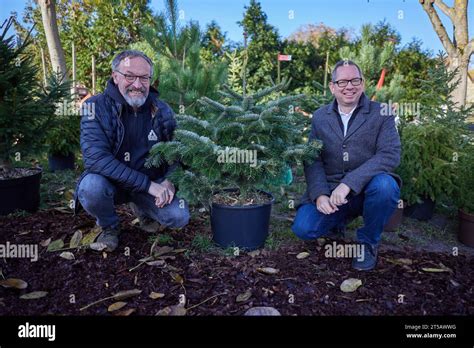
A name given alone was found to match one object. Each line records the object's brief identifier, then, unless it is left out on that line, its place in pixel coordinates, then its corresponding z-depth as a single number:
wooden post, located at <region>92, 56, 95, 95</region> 9.48
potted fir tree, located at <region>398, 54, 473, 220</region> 3.75
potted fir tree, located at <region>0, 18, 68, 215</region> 3.65
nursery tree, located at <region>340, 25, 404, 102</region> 5.68
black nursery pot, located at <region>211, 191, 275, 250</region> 2.79
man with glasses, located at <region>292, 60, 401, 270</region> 2.72
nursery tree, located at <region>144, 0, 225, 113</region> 4.06
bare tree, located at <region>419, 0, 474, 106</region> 10.08
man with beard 2.84
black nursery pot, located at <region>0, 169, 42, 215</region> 3.64
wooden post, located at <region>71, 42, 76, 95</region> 8.55
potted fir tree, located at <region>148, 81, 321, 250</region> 2.62
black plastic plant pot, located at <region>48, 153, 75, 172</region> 5.66
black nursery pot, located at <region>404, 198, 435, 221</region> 3.97
